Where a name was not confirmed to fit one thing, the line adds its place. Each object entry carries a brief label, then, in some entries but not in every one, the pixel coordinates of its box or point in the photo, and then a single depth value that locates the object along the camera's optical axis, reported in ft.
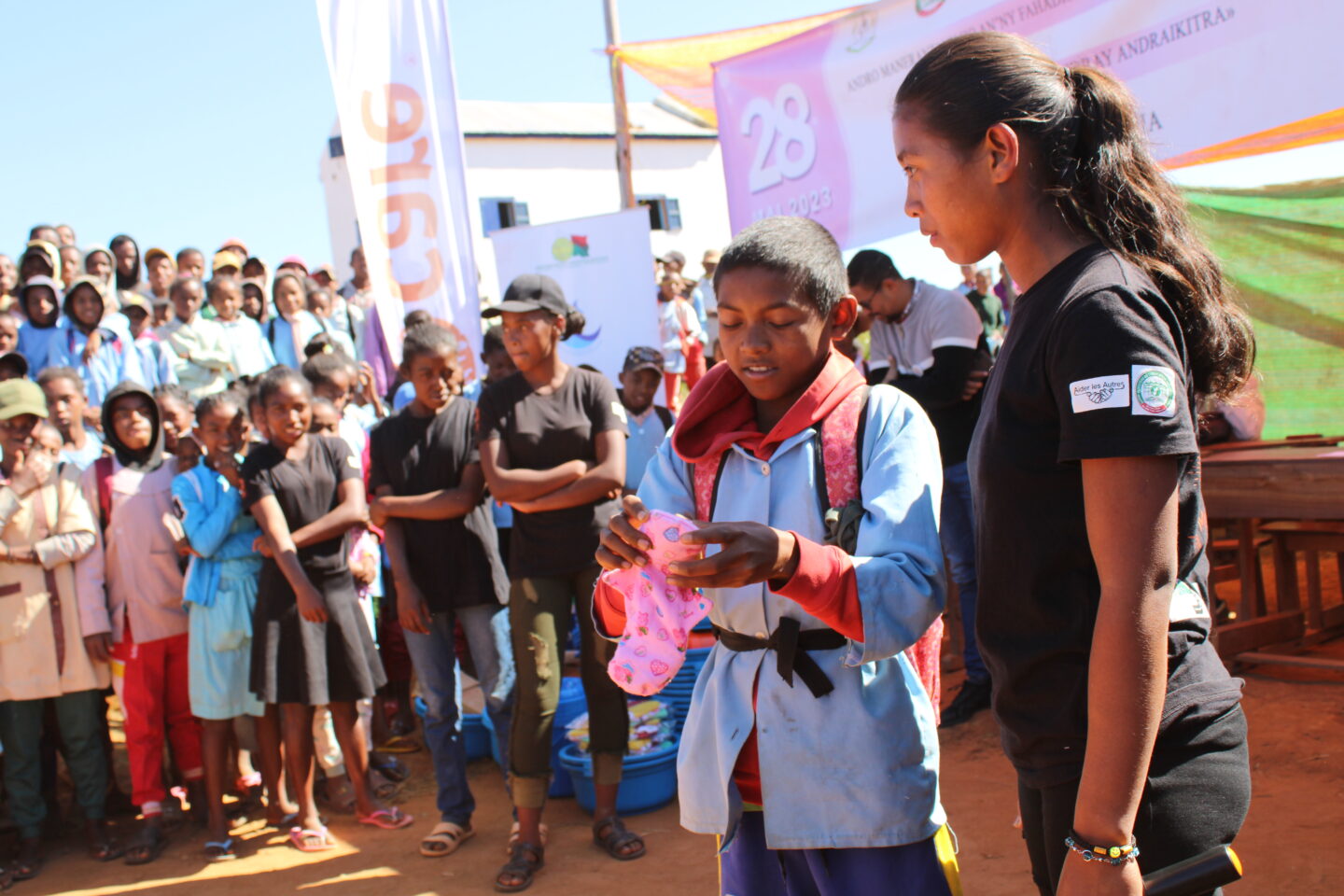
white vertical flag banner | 20.18
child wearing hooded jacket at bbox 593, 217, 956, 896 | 6.03
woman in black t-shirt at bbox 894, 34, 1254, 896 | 4.31
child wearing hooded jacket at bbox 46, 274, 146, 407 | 23.85
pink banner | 14.52
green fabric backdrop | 16.30
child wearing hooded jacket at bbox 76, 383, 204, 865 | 16.03
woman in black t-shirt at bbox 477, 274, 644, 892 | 13.37
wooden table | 15.03
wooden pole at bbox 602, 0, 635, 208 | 33.24
